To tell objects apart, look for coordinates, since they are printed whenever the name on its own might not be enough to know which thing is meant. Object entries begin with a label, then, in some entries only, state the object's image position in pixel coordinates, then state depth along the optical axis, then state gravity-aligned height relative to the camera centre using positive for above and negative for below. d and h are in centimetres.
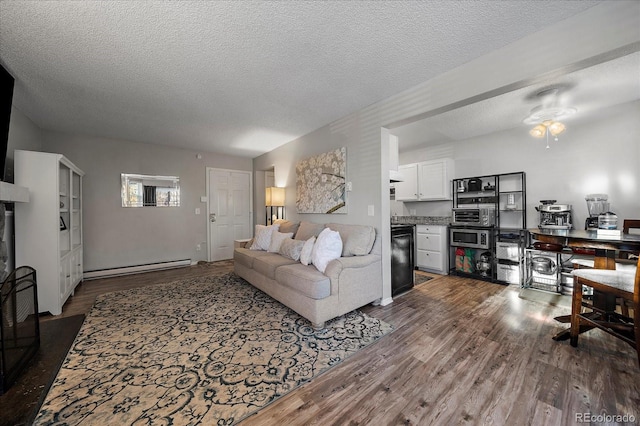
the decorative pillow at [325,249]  257 -41
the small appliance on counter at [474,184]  432 +47
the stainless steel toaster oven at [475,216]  409 -9
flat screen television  222 +98
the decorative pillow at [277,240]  358 -41
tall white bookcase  258 -12
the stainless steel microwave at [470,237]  394 -45
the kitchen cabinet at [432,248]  432 -68
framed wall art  346 +45
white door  542 +6
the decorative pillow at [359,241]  291 -36
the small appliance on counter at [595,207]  316 +3
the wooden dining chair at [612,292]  160 -61
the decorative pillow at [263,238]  384 -41
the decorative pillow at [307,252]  278 -46
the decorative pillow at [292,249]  305 -47
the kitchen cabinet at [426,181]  461 +60
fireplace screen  162 -83
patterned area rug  139 -111
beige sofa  234 -71
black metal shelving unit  368 -15
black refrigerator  318 -64
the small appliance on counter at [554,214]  340 -6
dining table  185 -27
